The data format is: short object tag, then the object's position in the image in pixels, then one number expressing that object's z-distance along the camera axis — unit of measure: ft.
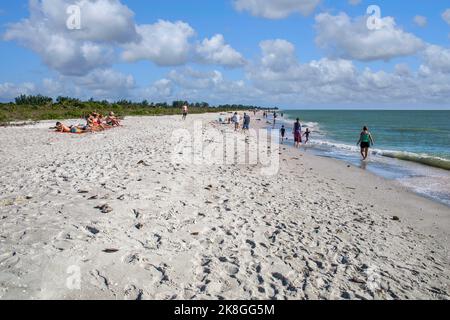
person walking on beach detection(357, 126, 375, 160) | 57.77
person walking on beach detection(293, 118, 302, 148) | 72.90
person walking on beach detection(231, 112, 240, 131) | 99.71
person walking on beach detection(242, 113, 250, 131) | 100.92
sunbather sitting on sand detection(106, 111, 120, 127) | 89.50
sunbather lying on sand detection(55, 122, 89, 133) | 72.63
